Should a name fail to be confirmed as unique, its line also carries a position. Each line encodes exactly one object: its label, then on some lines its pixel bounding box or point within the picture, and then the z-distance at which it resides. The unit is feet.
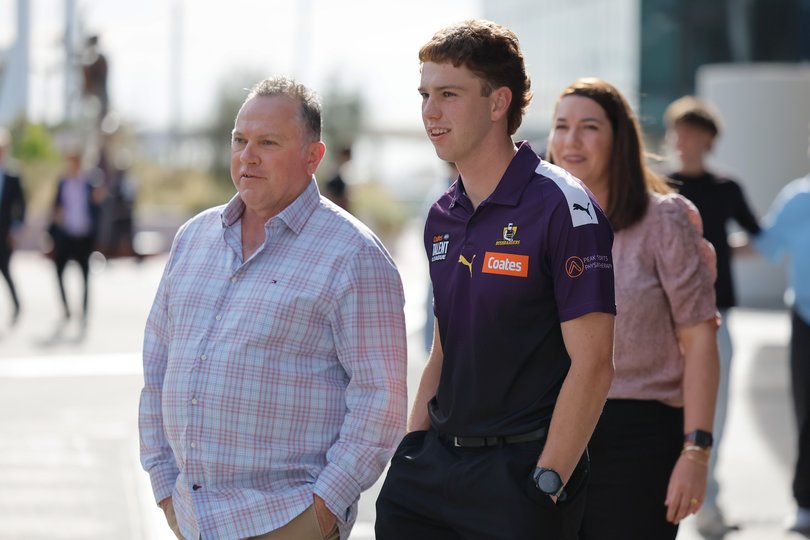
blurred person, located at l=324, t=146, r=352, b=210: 101.22
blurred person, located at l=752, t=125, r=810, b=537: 44.58
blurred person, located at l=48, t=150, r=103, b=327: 99.65
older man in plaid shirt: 23.35
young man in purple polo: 20.06
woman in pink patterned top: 26.54
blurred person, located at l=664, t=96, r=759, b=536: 44.63
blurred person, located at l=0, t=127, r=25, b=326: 98.69
